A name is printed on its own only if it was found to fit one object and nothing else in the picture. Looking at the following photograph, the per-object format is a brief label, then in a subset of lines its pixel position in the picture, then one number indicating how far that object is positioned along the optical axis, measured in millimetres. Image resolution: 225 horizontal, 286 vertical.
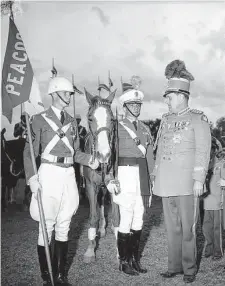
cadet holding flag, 3938
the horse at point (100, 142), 4113
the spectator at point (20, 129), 10667
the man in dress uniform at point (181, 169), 4152
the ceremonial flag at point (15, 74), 4203
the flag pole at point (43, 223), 3797
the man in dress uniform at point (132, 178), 4629
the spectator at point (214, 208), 5211
